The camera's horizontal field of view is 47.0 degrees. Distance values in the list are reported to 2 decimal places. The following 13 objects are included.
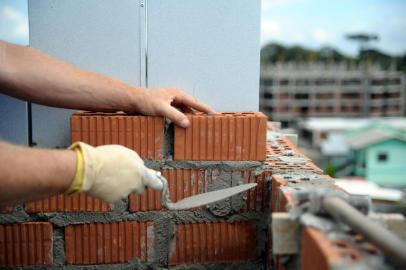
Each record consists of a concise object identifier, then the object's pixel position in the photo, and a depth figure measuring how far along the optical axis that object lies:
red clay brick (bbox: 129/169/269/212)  2.33
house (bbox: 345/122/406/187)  27.34
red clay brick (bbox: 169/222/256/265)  2.38
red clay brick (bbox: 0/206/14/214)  2.33
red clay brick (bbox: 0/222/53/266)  2.35
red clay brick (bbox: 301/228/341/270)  1.26
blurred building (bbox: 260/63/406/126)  46.22
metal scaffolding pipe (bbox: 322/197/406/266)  1.12
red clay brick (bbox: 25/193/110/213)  2.33
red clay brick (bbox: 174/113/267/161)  2.29
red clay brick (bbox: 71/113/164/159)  2.28
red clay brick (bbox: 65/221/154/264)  2.36
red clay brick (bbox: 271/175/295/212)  1.82
